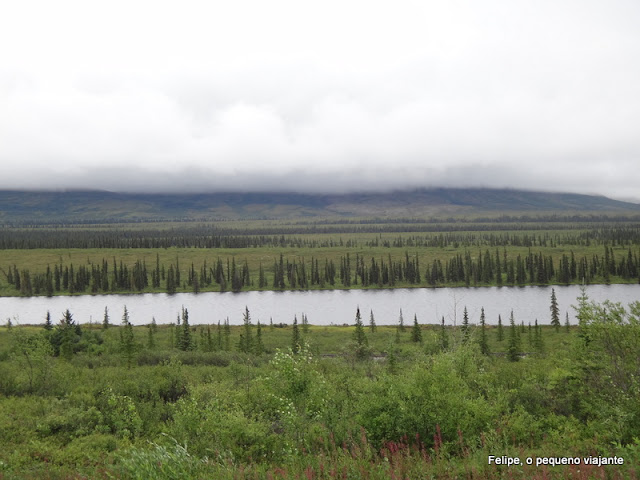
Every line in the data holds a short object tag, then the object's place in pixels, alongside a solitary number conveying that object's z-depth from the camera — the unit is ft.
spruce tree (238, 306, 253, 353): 214.12
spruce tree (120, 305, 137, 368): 144.80
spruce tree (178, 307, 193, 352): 205.05
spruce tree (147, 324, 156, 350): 207.75
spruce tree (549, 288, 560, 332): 302.17
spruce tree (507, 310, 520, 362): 181.88
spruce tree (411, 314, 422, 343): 250.29
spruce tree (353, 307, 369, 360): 205.98
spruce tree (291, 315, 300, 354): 201.57
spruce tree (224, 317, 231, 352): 217.68
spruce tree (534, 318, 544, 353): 211.61
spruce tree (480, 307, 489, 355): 204.97
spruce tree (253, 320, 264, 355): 208.78
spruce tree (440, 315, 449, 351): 187.46
